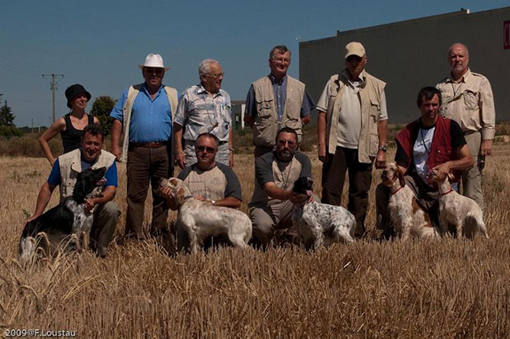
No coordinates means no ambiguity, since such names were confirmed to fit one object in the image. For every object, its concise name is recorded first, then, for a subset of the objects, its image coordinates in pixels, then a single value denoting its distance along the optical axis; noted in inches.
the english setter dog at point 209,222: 235.8
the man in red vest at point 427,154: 252.2
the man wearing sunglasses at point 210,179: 247.1
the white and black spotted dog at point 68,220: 223.8
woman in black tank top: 268.5
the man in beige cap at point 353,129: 272.1
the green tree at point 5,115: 2912.9
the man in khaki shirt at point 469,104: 270.5
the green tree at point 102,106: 1978.3
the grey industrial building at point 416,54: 1620.3
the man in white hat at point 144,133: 273.9
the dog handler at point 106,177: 239.8
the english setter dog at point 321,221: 237.9
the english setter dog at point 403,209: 247.8
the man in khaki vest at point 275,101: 279.9
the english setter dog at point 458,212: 243.0
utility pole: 2667.3
